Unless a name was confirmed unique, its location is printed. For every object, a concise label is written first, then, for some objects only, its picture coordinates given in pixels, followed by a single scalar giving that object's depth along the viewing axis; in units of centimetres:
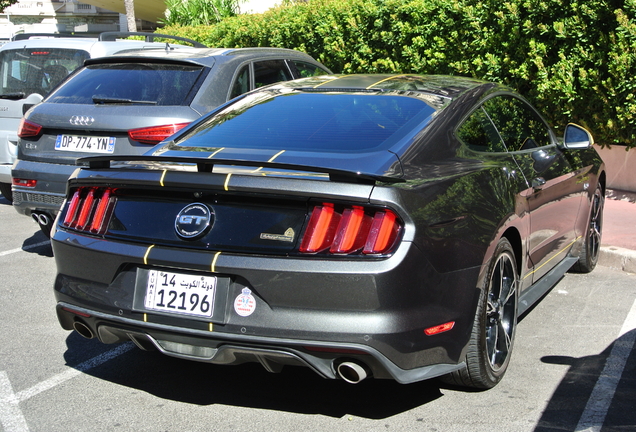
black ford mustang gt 310
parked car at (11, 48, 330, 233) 580
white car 770
